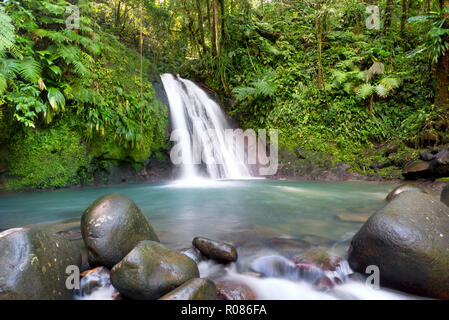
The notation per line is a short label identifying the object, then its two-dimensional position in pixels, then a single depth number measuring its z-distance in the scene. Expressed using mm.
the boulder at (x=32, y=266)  1780
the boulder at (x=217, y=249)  2633
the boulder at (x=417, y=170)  6375
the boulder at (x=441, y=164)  5953
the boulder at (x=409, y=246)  2031
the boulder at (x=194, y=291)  1756
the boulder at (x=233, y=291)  2061
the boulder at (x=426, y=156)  6485
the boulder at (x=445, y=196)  3579
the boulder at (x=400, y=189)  4217
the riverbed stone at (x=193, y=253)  2645
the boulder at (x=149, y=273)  1951
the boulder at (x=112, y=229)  2457
